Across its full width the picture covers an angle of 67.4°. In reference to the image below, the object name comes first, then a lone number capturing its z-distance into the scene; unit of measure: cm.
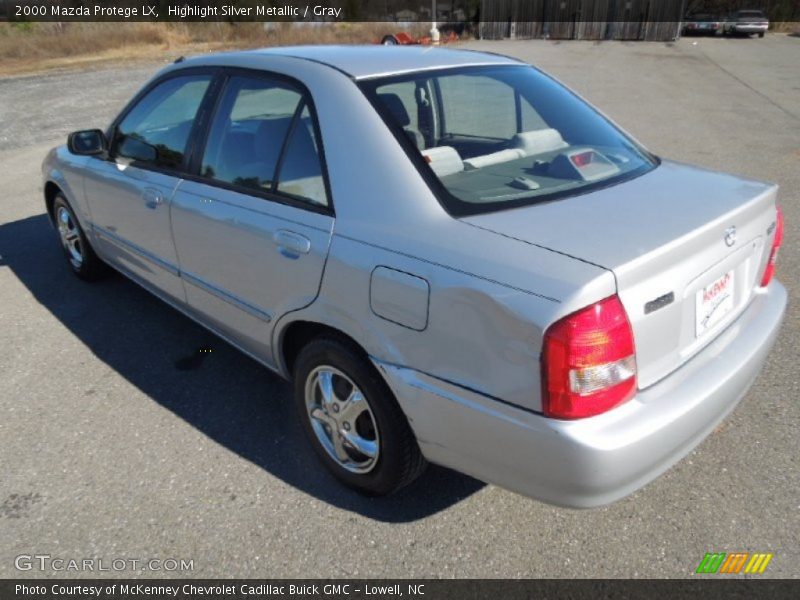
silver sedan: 178
